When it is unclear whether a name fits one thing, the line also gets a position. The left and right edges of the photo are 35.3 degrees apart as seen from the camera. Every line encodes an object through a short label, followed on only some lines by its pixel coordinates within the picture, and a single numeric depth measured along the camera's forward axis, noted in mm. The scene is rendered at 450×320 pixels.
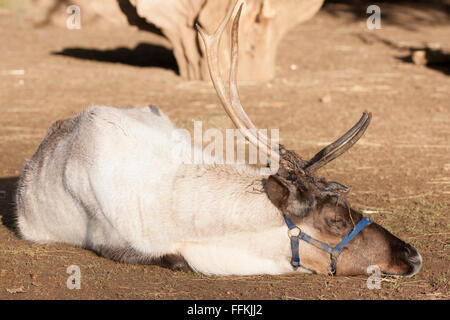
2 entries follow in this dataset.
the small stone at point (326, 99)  9750
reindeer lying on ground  3965
